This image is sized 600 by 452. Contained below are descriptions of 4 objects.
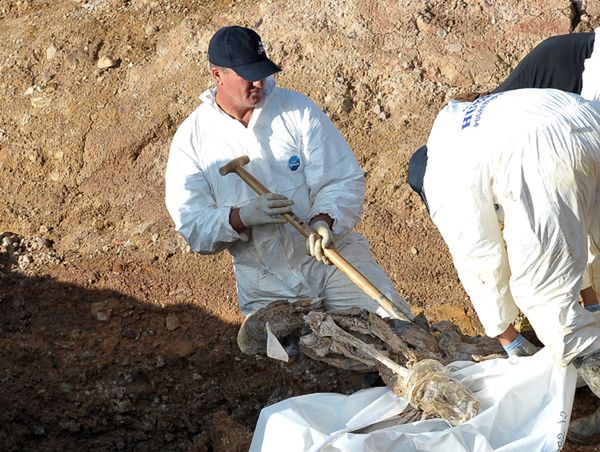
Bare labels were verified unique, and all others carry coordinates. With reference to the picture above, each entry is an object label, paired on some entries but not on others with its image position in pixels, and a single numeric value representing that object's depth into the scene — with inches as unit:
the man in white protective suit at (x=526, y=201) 156.4
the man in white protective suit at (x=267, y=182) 199.3
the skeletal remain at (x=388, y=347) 174.2
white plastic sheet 168.4
